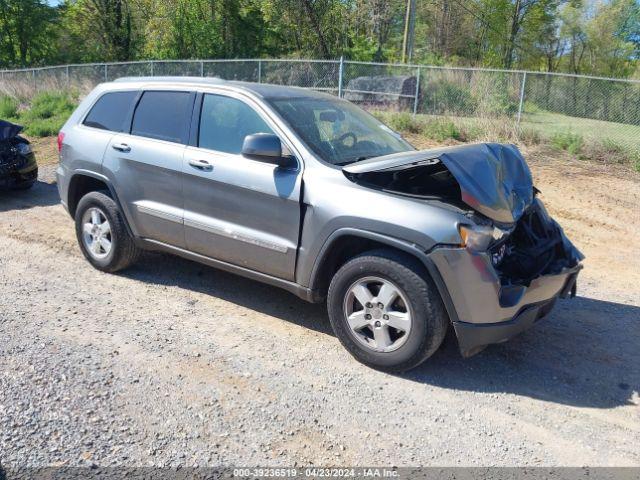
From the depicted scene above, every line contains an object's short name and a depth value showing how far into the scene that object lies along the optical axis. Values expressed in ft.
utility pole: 79.31
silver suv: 12.82
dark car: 29.86
